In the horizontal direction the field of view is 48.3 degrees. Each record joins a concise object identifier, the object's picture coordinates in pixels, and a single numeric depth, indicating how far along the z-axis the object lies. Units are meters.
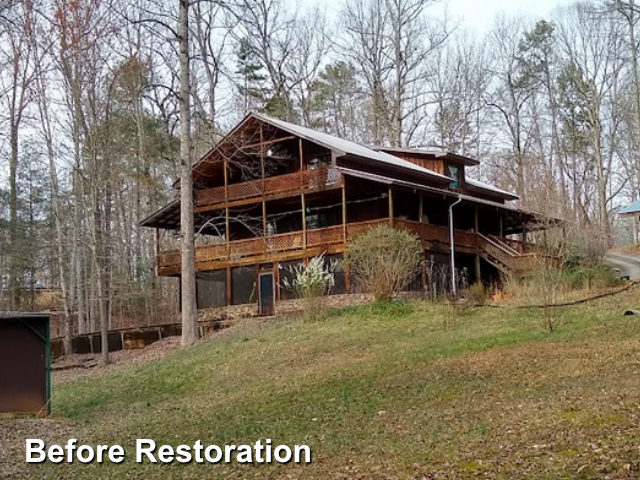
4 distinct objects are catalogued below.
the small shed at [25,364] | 12.52
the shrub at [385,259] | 20.16
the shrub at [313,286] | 19.84
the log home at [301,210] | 24.97
